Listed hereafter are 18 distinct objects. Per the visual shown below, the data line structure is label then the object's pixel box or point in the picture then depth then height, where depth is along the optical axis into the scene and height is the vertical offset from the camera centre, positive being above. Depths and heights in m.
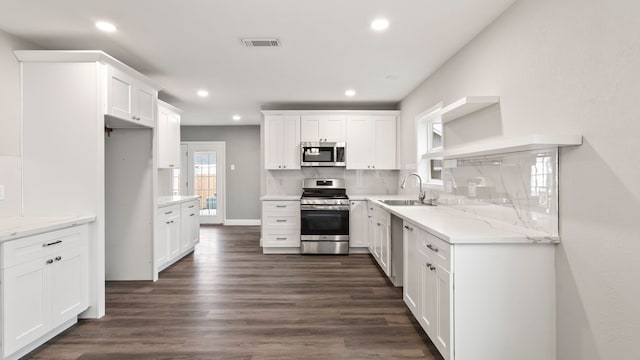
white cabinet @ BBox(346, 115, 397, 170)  5.42 +0.62
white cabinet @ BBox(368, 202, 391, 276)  3.71 -0.72
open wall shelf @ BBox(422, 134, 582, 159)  1.69 +0.19
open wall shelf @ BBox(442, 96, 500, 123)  2.50 +0.59
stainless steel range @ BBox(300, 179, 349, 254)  4.98 -0.69
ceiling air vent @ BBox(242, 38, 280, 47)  2.96 +1.26
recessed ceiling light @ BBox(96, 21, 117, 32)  2.64 +1.26
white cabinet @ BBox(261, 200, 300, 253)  5.08 -0.69
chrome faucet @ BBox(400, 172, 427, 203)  4.02 -0.19
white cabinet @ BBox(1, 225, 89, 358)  2.06 -0.74
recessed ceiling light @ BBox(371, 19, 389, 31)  2.59 +1.25
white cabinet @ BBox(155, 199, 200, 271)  4.07 -0.72
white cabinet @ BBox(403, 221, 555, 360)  1.84 -0.69
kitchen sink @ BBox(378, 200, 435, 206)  4.15 -0.30
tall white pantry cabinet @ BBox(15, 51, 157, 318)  2.75 +0.36
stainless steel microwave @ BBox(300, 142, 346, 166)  5.32 +0.42
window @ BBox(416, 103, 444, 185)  4.20 +0.50
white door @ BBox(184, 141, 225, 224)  7.98 +0.07
